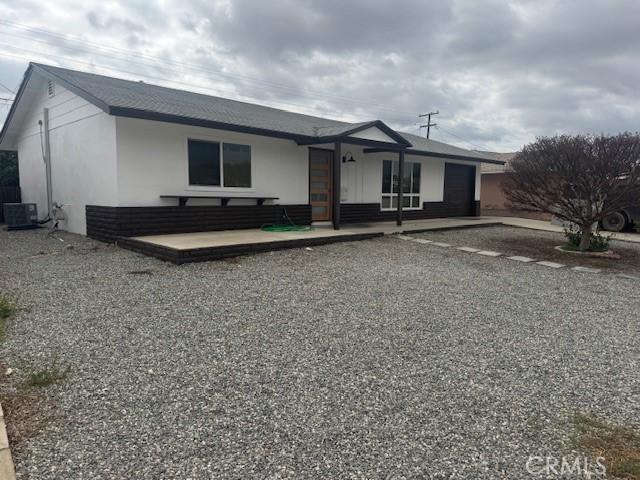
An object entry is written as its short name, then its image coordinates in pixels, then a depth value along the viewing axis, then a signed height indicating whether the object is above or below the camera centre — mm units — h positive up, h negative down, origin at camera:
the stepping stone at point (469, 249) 8737 -1130
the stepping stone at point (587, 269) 7062 -1240
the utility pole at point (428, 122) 37875 +6869
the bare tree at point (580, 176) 7816 +442
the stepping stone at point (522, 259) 7883 -1188
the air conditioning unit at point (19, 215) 11141 -620
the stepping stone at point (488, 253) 8344 -1155
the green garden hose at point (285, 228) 9648 -787
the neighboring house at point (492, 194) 19078 +162
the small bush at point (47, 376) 2674 -1234
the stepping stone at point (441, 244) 9259 -1091
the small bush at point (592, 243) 8914 -972
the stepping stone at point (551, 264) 7414 -1214
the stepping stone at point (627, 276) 6641 -1273
